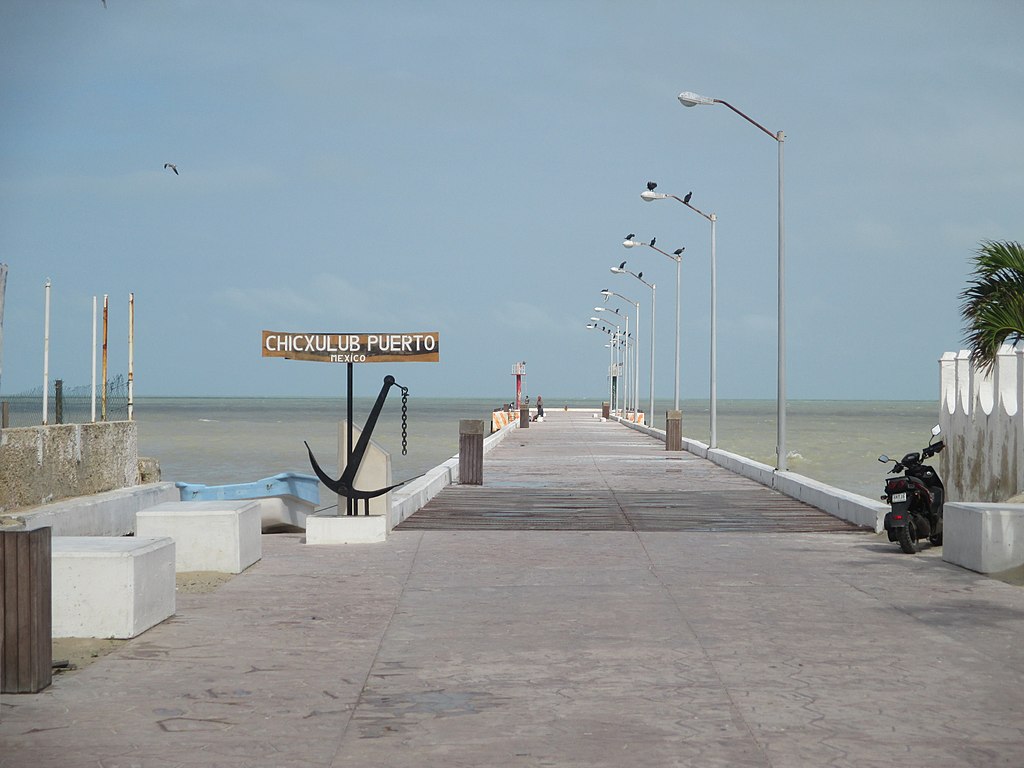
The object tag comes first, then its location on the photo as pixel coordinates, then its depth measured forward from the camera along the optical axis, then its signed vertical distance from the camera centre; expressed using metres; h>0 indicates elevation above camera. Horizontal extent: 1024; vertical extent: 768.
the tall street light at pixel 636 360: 81.44 +2.98
